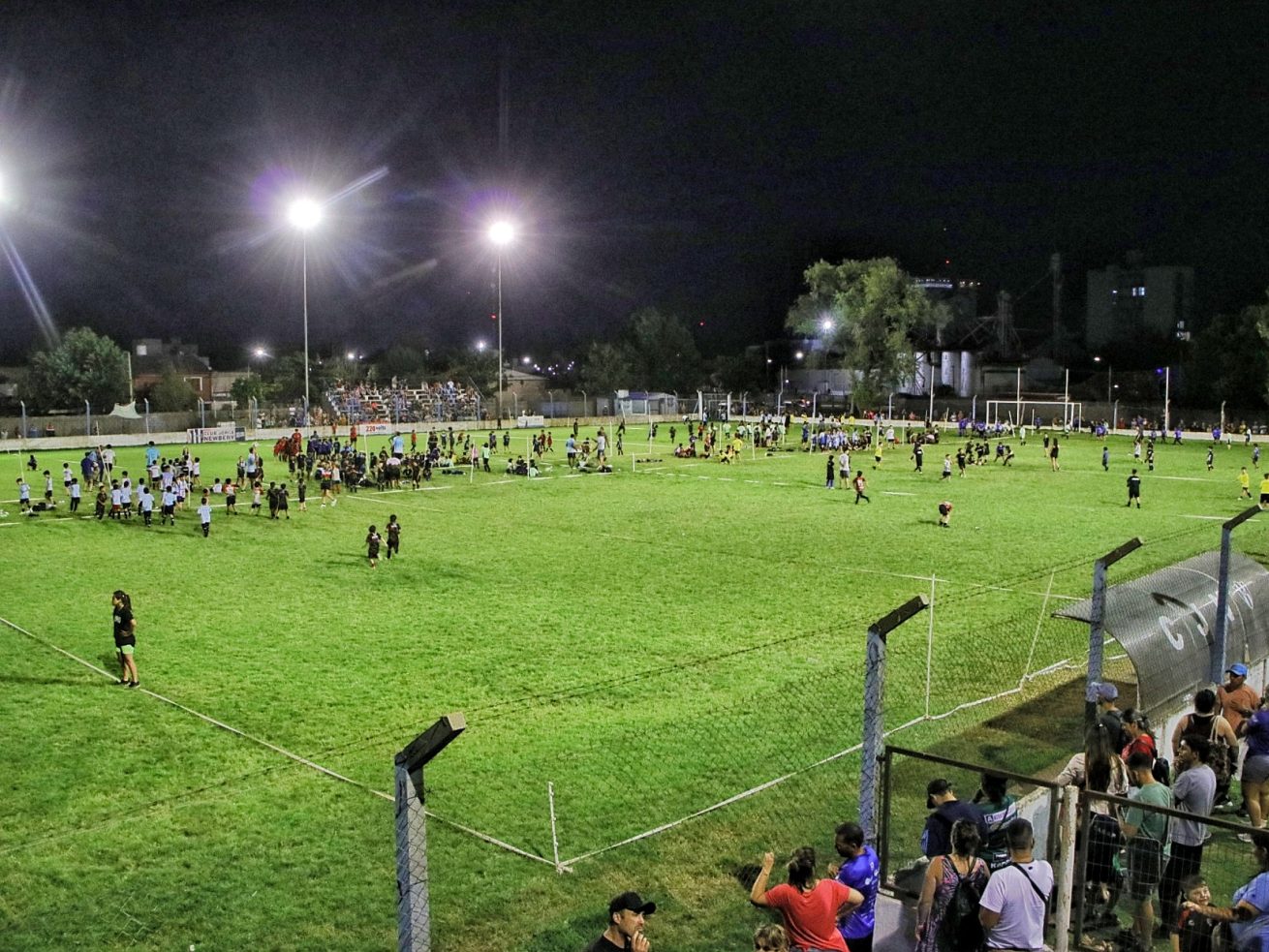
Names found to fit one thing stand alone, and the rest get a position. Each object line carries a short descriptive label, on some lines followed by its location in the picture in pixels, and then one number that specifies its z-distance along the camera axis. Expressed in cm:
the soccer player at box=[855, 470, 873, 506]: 3338
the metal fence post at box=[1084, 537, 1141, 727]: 926
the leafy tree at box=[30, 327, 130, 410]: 7925
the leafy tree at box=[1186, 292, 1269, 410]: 7469
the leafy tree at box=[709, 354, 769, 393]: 11309
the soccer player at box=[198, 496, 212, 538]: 2672
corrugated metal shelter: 1003
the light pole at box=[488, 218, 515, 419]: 5734
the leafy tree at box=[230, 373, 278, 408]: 8206
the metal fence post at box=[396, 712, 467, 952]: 474
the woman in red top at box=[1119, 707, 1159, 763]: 777
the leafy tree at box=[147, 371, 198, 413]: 7881
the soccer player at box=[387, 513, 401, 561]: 2316
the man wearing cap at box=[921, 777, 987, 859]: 650
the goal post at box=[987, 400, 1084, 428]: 7762
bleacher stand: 7725
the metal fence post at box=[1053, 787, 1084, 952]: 621
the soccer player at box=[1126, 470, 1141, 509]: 3209
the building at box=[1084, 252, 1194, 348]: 12594
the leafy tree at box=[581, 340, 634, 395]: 10775
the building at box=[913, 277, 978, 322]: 12025
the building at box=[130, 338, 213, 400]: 10219
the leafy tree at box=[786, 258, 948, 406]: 8825
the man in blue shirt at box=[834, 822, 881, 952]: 619
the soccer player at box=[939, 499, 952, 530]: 2789
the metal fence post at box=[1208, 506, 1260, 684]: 1052
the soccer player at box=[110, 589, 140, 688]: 1387
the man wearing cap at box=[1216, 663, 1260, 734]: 991
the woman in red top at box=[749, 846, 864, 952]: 581
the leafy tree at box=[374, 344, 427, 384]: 11769
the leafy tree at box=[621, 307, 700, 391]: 11278
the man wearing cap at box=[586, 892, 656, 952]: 532
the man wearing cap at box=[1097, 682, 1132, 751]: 841
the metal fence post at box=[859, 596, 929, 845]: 677
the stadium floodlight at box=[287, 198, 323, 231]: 4866
